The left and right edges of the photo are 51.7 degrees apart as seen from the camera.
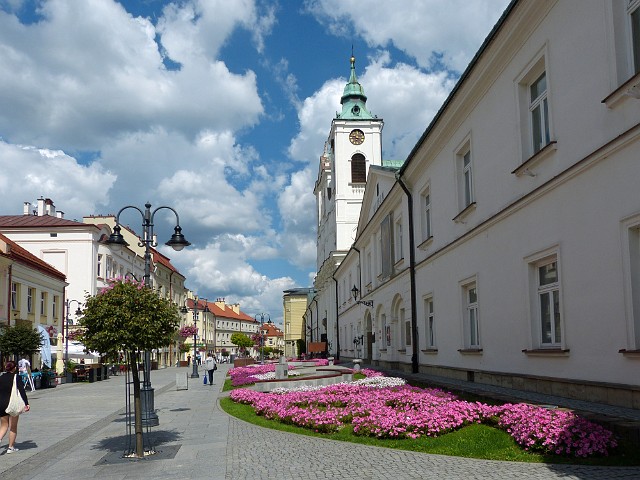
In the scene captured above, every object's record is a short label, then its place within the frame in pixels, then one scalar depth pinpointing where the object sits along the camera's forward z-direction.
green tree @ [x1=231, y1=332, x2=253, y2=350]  133.62
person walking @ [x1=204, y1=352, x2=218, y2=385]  31.25
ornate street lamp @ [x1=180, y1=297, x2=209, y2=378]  41.72
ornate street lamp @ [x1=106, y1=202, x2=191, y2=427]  15.15
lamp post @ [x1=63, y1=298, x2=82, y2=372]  40.06
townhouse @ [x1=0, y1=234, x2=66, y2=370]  34.25
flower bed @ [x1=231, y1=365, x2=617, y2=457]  8.21
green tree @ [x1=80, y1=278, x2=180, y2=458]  10.28
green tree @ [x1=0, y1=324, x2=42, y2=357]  29.30
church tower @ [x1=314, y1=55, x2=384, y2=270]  64.12
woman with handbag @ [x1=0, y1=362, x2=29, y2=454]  11.82
